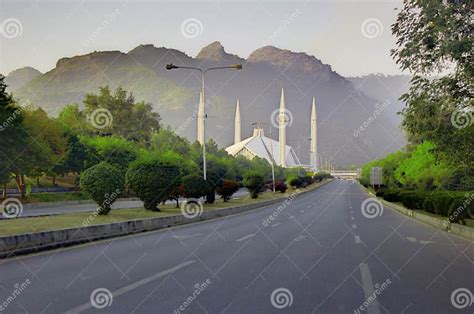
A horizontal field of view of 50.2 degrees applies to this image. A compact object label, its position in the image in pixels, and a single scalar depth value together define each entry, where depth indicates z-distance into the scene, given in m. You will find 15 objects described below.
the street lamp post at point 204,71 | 32.88
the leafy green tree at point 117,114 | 104.81
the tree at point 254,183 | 53.22
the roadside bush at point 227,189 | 41.78
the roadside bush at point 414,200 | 34.41
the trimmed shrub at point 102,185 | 23.11
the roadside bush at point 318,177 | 170.10
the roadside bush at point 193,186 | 33.34
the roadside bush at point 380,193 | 63.44
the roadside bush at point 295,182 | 92.73
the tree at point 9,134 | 40.56
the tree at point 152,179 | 26.45
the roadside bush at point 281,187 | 73.00
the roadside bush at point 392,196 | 50.45
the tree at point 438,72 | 16.03
